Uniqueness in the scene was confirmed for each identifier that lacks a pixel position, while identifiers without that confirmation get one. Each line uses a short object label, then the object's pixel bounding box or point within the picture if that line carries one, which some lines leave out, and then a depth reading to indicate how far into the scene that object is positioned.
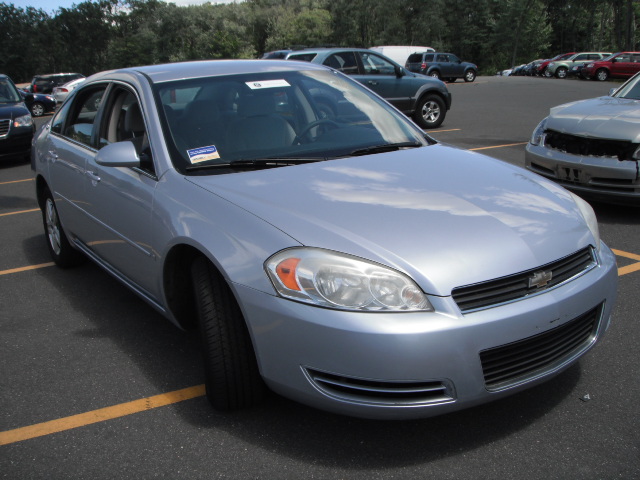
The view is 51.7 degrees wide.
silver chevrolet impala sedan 2.44
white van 43.02
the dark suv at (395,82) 14.00
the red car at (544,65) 47.88
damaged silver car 6.04
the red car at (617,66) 36.28
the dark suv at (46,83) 30.81
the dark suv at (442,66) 38.66
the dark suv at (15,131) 11.86
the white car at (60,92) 29.05
